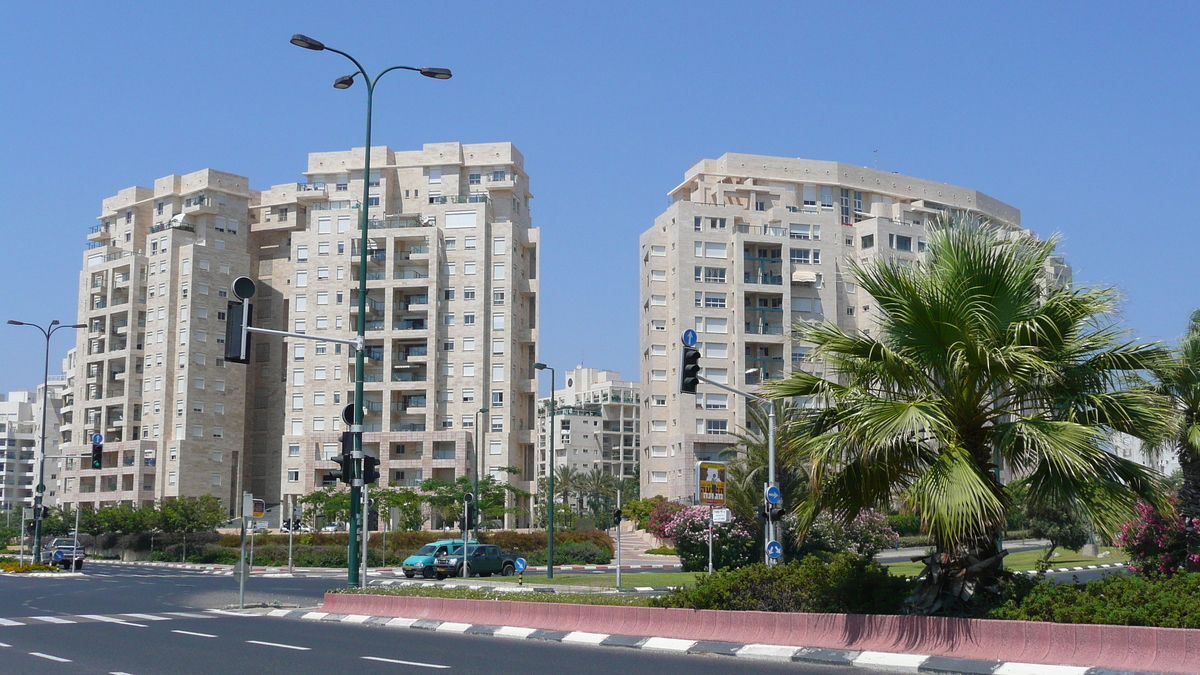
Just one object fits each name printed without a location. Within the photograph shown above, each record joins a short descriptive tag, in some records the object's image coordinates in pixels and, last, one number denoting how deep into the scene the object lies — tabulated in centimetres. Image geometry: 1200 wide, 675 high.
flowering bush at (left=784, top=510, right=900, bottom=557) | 4081
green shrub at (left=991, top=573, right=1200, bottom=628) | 1267
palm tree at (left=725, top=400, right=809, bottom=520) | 3866
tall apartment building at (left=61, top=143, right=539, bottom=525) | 9588
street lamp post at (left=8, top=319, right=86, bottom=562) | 5562
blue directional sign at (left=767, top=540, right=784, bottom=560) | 2198
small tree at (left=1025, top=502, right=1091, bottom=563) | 5071
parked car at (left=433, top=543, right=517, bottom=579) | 4834
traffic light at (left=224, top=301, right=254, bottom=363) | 2091
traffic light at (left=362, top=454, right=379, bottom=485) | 2384
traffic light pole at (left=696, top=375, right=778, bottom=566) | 2305
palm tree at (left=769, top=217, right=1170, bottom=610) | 1348
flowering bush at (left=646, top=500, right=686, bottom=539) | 5341
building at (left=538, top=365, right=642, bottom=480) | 17550
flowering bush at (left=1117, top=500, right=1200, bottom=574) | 2380
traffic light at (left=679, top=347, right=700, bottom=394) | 2141
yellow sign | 2747
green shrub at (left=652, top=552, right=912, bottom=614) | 1589
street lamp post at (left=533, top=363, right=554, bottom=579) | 4556
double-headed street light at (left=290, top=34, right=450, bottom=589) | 2388
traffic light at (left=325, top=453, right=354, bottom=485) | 2381
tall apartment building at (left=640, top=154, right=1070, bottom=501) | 9550
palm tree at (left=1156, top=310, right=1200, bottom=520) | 2169
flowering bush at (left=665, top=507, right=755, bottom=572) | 4091
